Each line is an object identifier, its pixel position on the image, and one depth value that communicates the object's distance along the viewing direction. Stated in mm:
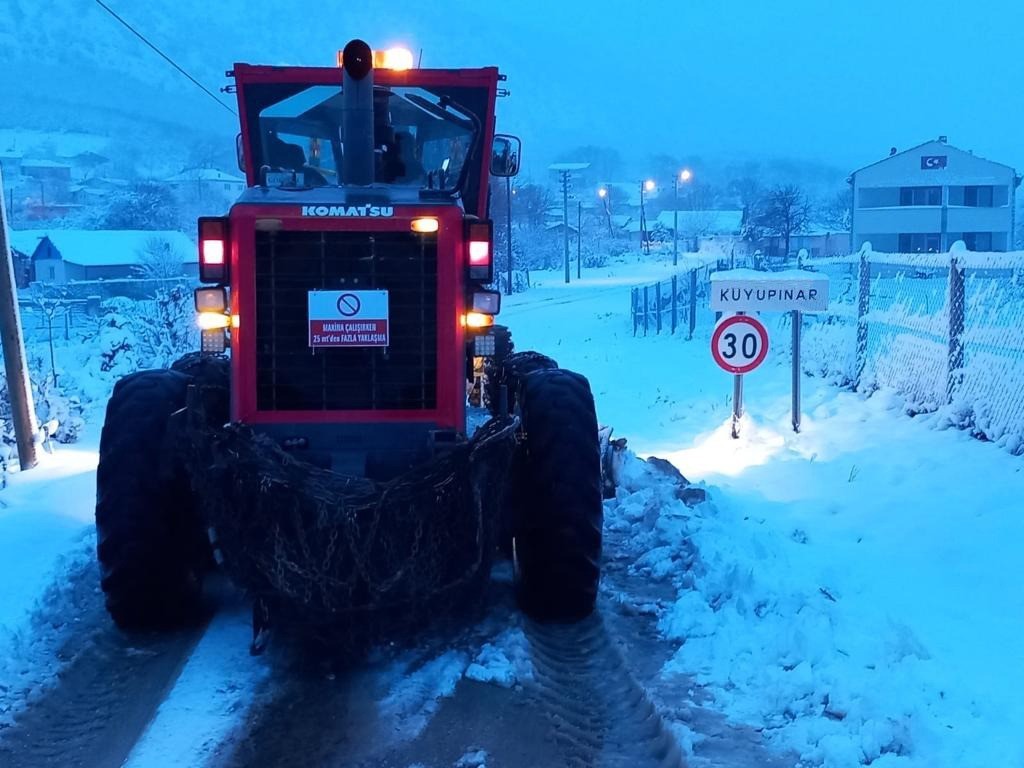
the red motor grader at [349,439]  4566
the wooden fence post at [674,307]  23328
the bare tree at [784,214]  56094
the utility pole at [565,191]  62969
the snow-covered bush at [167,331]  19344
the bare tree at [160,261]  43438
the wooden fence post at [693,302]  21153
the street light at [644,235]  86925
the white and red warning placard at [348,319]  5152
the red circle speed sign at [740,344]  10078
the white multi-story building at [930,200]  54875
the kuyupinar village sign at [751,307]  10102
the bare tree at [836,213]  89000
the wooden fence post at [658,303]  24500
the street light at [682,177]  53469
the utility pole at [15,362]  10273
